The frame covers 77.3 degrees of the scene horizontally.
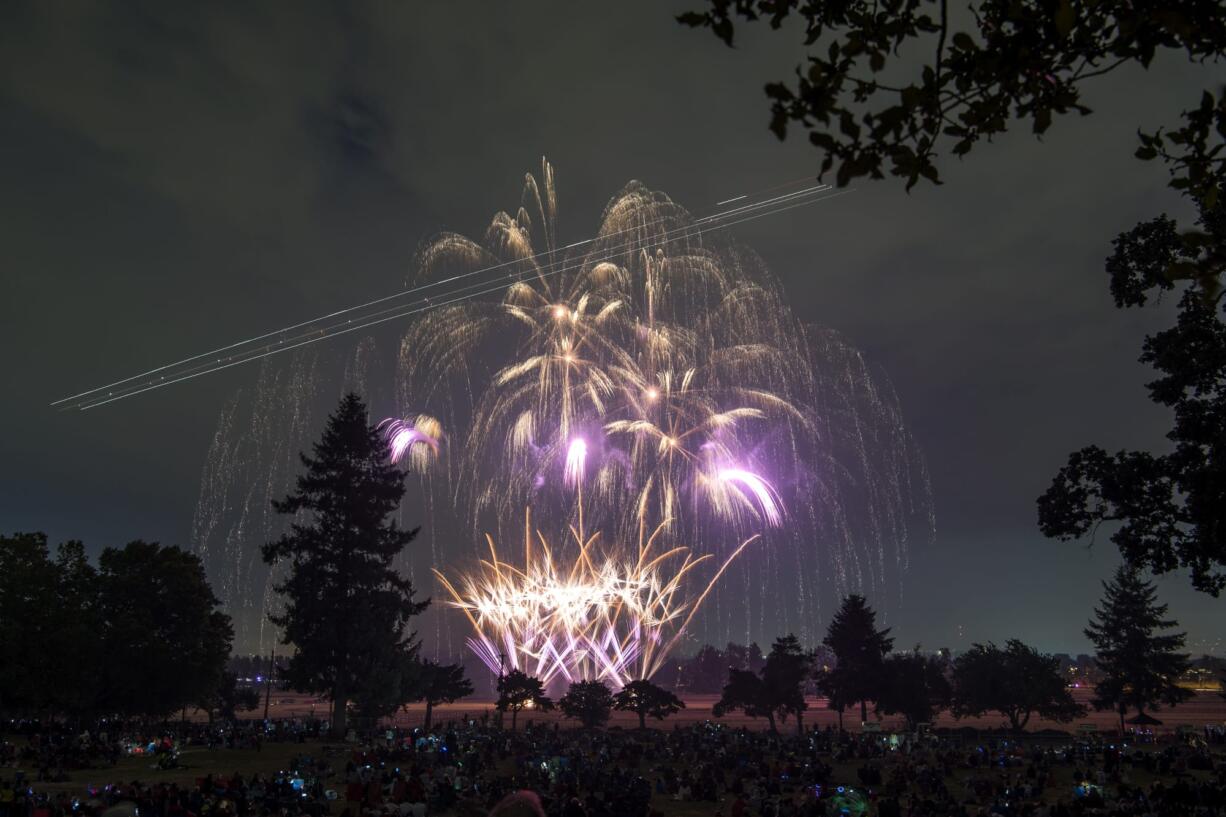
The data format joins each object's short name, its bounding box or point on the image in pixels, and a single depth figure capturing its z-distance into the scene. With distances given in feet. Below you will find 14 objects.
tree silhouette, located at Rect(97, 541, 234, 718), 142.00
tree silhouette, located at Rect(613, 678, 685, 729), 176.86
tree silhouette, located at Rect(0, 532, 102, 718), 126.72
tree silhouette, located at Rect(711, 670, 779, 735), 181.78
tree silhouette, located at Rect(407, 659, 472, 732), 153.07
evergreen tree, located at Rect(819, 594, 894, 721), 191.62
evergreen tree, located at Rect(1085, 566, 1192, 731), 201.46
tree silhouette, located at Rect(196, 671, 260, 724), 211.37
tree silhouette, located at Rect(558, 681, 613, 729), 175.42
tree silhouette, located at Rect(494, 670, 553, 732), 174.60
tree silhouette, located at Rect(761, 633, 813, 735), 181.16
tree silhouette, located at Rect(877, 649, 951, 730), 186.60
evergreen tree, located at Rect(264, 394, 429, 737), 137.08
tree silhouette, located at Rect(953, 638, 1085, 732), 188.65
